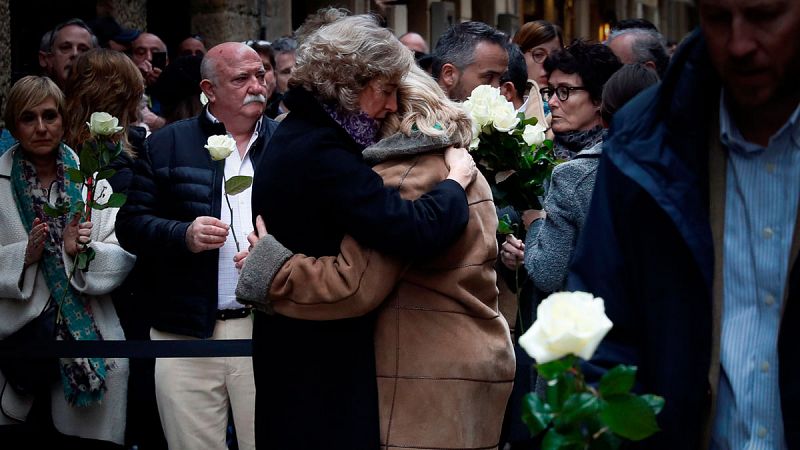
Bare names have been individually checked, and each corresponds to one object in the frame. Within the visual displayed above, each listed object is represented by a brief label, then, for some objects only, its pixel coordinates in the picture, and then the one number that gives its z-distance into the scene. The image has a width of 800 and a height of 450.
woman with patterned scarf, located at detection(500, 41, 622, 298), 4.80
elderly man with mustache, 5.45
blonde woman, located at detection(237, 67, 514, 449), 3.99
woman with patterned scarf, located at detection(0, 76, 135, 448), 6.00
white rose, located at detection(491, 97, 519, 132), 5.21
